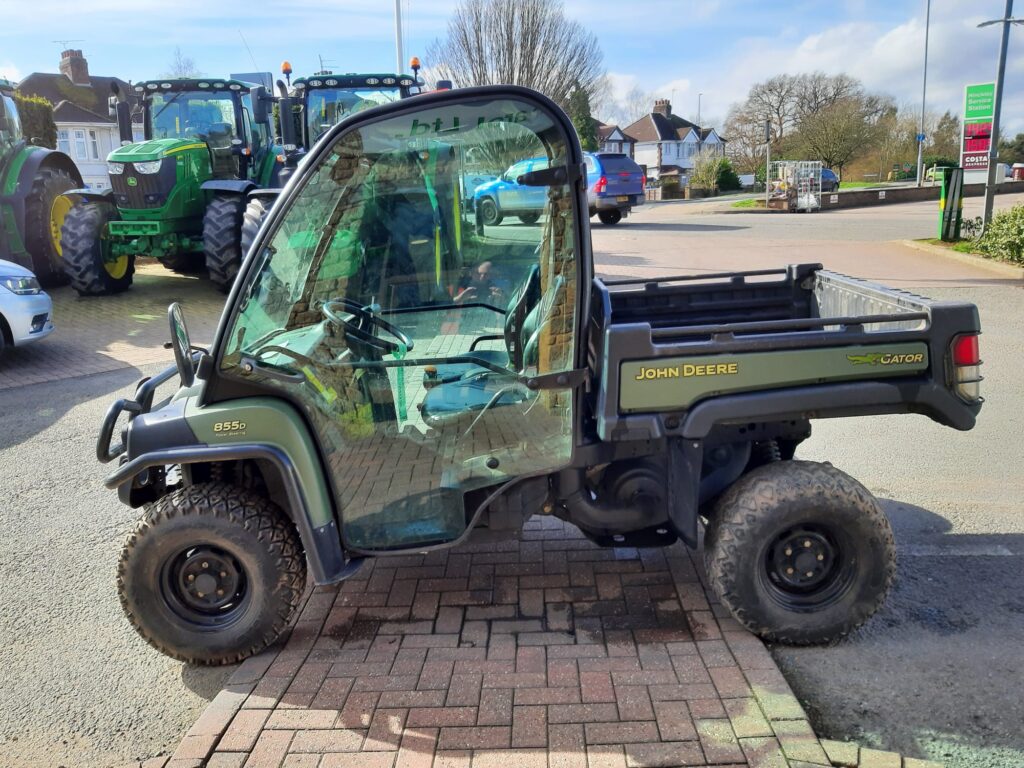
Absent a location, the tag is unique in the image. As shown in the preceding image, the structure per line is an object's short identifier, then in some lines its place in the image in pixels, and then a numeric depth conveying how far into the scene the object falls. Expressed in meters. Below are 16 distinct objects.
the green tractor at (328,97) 12.09
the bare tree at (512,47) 32.47
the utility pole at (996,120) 14.62
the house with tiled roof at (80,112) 44.28
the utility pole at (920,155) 39.00
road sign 15.59
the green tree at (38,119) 19.17
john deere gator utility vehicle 3.16
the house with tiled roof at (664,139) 76.00
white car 8.63
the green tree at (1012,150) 54.24
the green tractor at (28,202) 12.84
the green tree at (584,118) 36.16
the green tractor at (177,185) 11.38
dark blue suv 22.02
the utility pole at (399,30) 21.41
